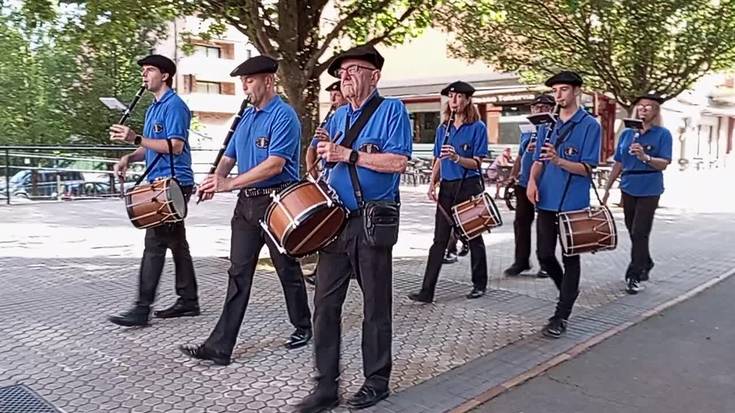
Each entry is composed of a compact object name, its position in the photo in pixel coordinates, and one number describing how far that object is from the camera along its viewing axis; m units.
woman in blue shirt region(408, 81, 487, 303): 6.15
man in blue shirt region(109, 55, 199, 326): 5.10
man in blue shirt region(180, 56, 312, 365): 4.41
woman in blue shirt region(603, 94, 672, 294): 6.76
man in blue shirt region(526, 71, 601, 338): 5.23
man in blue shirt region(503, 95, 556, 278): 7.56
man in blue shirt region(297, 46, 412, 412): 3.75
